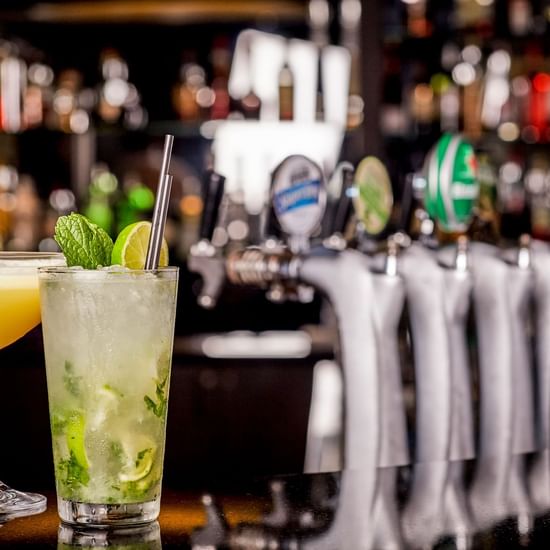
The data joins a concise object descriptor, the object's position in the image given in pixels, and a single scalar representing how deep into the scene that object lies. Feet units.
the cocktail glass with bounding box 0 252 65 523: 3.41
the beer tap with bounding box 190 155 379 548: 4.21
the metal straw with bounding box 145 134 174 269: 3.10
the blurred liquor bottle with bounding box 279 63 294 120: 13.30
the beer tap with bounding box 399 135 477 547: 4.35
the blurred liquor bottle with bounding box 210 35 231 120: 13.67
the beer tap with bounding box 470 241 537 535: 4.49
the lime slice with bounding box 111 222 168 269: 3.23
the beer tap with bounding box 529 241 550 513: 4.56
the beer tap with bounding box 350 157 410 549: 4.21
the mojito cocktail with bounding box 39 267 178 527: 3.10
